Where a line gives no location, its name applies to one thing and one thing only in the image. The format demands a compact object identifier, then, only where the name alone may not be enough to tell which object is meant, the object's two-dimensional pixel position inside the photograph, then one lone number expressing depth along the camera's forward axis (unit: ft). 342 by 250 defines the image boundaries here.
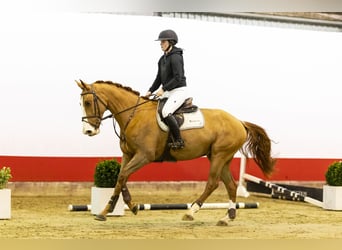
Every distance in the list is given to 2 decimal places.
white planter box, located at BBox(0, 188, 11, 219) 46.21
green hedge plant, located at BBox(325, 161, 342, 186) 53.93
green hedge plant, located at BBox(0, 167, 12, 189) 46.78
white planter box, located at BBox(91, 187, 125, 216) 48.34
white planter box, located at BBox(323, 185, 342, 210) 53.88
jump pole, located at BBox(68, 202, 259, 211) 48.08
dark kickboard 57.81
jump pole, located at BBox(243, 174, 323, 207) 55.42
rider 44.75
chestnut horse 44.06
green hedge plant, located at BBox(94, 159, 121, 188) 48.42
